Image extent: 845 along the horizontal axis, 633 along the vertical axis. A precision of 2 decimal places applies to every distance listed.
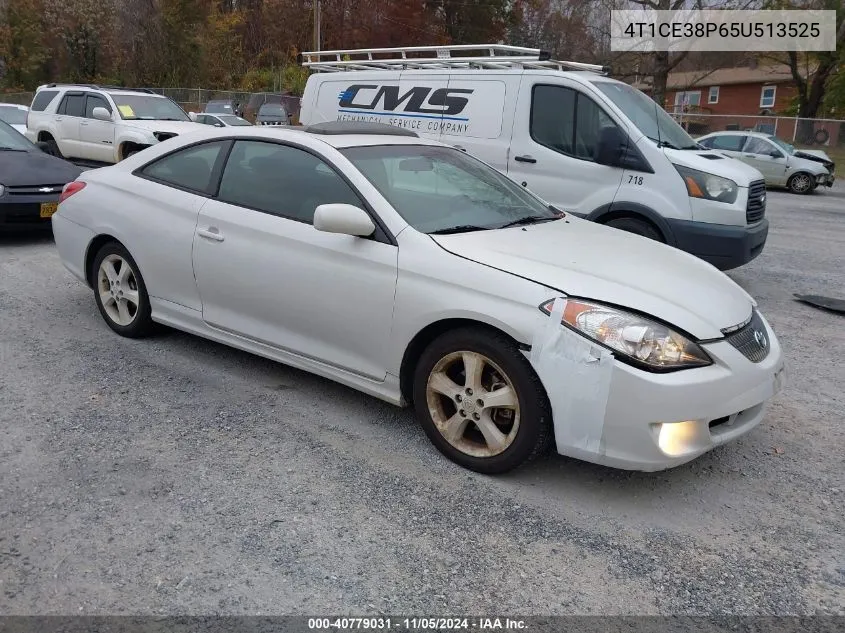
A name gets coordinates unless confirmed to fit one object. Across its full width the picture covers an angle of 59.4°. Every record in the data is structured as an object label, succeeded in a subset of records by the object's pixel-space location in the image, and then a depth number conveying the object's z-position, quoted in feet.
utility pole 111.51
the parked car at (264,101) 107.55
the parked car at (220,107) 83.05
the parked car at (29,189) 26.27
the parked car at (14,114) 54.65
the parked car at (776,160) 61.93
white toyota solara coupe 10.44
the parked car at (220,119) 65.31
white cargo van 22.12
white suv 42.42
